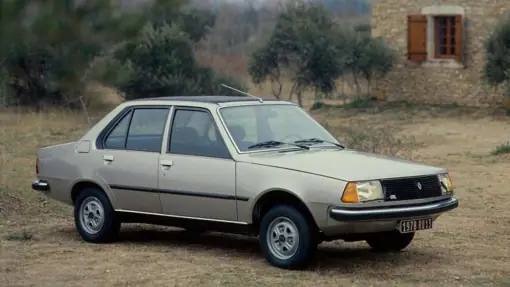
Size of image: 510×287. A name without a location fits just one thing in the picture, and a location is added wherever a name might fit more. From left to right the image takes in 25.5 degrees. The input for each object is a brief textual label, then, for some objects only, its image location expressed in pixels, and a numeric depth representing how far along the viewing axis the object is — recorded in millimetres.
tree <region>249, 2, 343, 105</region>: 30641
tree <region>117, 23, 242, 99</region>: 29922
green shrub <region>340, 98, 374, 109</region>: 30195
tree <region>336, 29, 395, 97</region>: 29719
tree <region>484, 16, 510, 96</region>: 26375
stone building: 28433
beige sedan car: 9109
